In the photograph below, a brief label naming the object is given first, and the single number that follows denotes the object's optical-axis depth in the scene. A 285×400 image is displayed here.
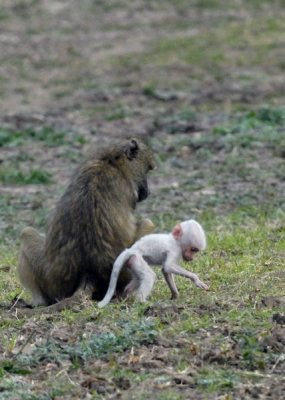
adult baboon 18.12
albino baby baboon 17.58
